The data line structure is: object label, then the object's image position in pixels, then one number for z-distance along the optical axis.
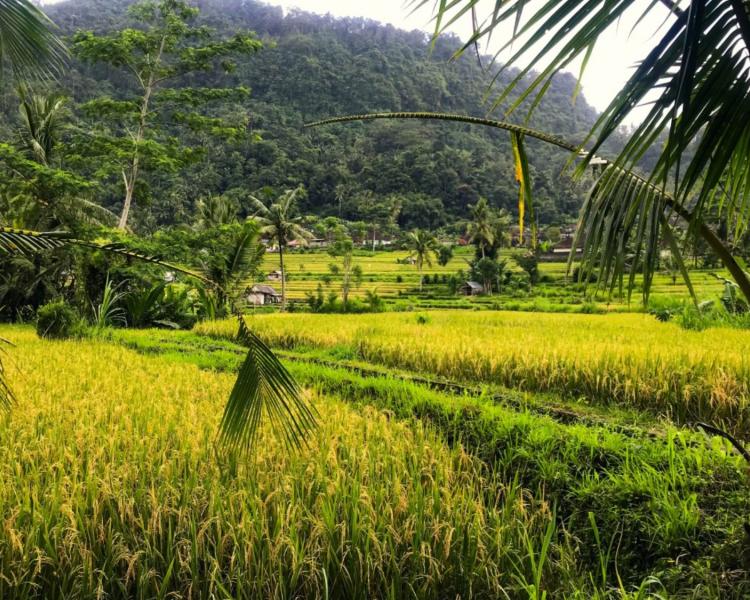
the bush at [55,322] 8.74
